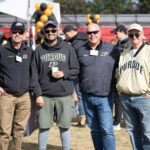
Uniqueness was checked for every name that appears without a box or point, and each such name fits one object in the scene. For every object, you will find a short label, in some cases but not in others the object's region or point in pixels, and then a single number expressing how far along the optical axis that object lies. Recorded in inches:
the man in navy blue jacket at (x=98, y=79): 189.8
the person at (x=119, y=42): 274.1
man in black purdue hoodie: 192.1
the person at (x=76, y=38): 293.7
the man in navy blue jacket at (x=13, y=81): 196.1
